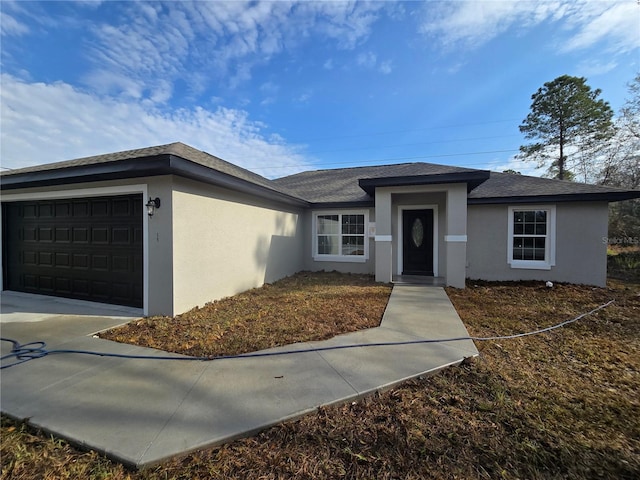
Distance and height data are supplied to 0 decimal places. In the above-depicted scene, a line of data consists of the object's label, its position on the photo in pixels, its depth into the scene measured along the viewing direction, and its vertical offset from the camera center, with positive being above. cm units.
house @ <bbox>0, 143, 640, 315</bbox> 529 +20
